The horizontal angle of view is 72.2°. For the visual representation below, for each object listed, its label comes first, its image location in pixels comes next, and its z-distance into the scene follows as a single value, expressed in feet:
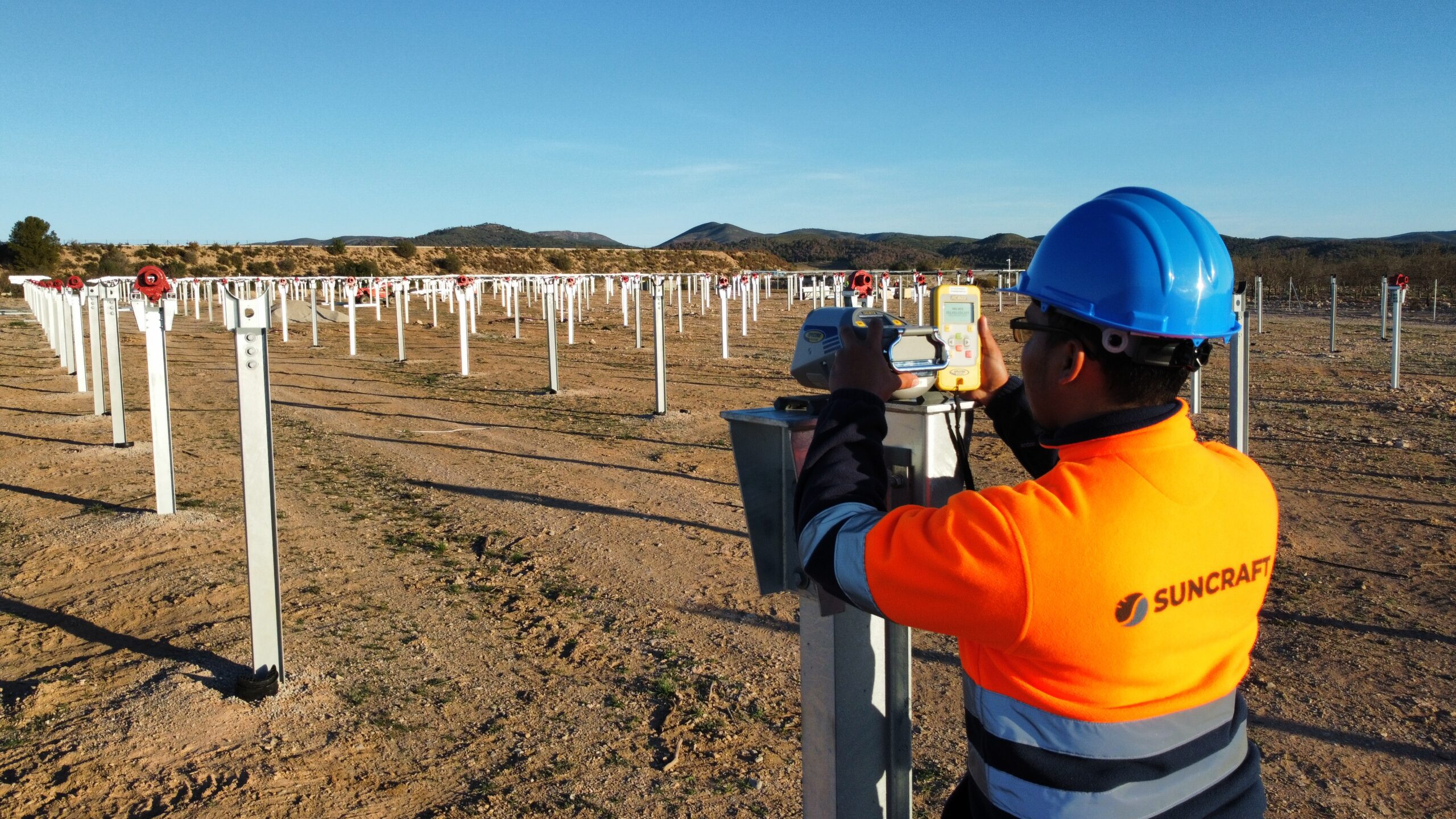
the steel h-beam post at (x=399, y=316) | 60.52
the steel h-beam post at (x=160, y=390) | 21.97
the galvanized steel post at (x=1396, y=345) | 42.45
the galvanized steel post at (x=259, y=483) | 13.07
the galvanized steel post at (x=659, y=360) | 37.55
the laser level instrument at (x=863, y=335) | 5.21
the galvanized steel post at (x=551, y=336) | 43.70
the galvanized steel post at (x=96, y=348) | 31.99
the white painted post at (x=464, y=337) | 52.15
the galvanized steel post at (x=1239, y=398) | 22.67
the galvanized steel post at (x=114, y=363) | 27.50
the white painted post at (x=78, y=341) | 43.33
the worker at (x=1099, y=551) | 4.11
